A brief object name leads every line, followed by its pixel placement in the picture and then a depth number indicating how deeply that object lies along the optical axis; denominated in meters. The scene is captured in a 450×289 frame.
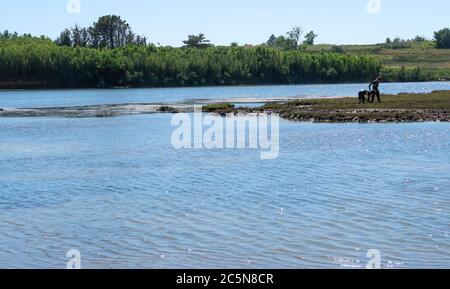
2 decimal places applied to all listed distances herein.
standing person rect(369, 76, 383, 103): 66.38
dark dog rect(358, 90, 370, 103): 68.00
